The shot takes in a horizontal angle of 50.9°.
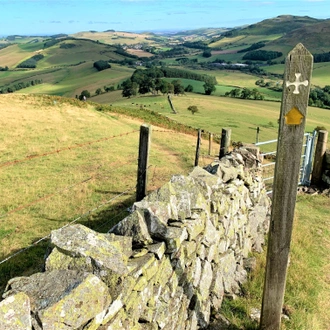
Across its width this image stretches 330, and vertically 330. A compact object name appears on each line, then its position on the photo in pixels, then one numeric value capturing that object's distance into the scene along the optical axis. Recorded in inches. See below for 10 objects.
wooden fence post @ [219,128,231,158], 388.8
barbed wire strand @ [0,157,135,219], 408.6
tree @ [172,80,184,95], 2994.6
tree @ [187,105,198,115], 2043.8
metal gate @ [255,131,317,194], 503.5
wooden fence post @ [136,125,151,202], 275.9
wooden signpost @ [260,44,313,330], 154.7
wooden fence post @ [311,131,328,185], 485.8
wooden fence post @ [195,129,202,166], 471.5
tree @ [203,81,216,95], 3513.8
